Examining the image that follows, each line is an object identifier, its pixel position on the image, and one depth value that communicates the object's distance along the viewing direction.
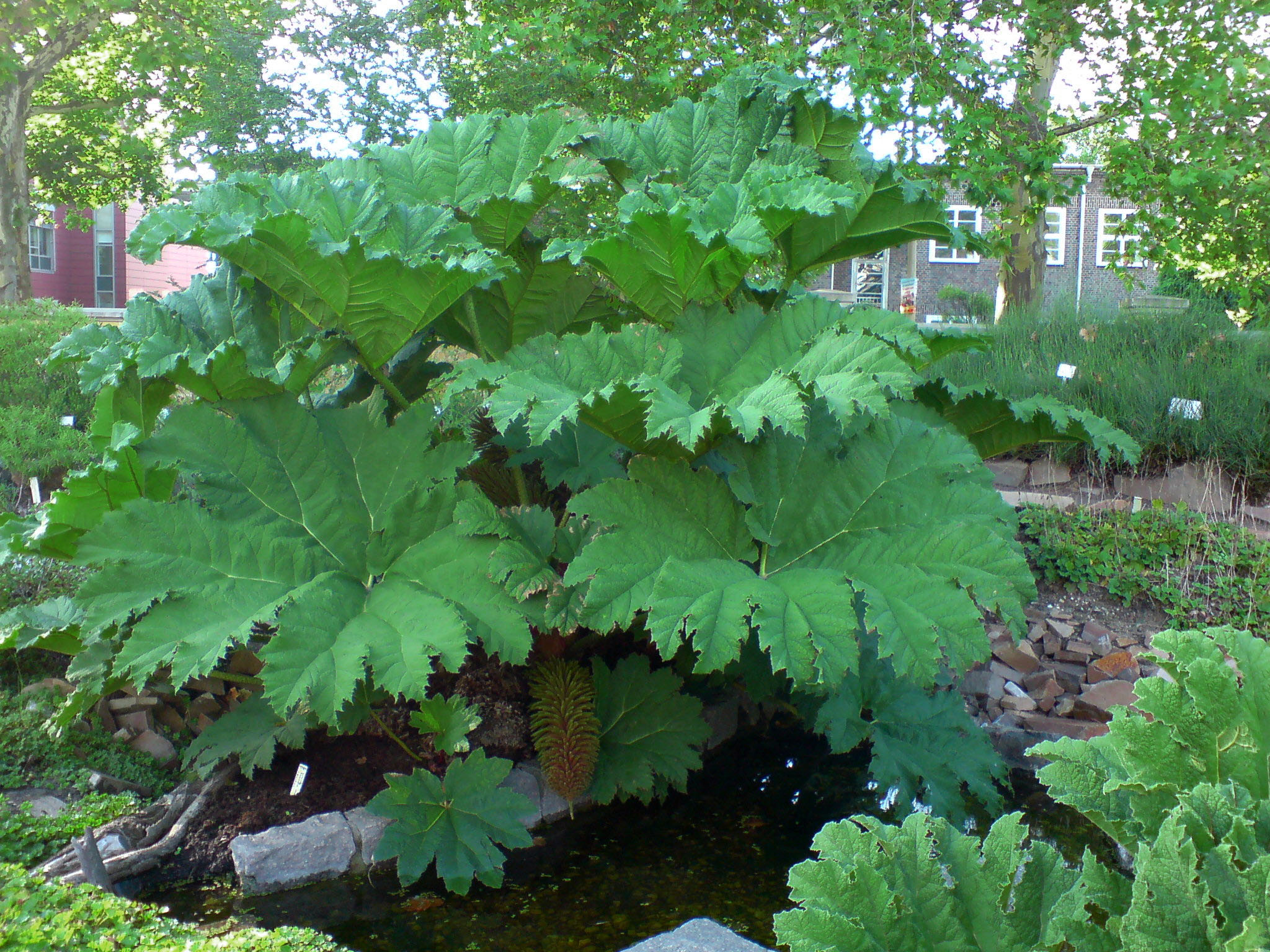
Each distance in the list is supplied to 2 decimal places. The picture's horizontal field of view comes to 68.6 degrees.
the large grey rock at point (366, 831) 2.33
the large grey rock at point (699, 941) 1.61
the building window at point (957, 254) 22.92
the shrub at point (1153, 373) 5.04
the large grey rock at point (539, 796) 2.54
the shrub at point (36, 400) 5.23
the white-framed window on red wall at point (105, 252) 26.41
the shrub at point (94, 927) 1.72
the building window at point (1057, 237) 24.73
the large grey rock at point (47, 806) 2.50
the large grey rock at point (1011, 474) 5.37
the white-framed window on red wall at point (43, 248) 24.73
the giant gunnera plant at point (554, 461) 2.09
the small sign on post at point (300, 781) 2.46
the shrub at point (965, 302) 20.09
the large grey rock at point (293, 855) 2.22
